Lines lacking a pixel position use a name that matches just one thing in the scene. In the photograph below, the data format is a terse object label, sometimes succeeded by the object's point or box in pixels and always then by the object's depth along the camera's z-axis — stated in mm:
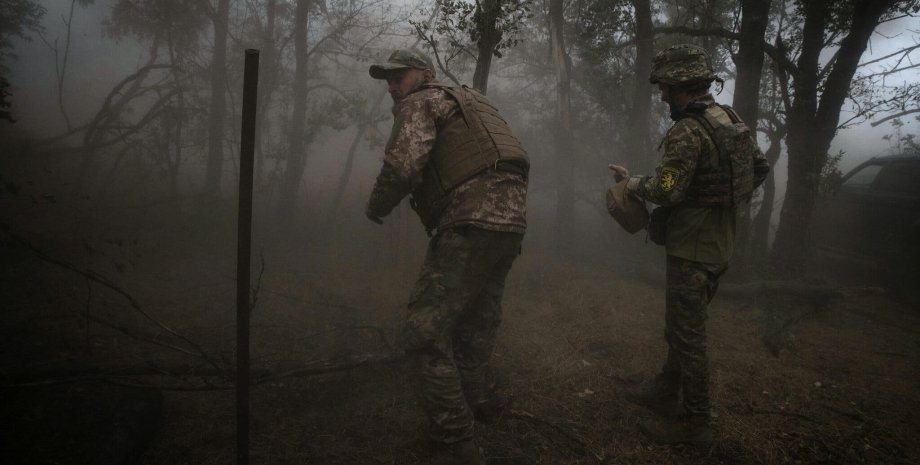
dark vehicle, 5965
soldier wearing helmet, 2580
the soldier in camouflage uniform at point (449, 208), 2443
